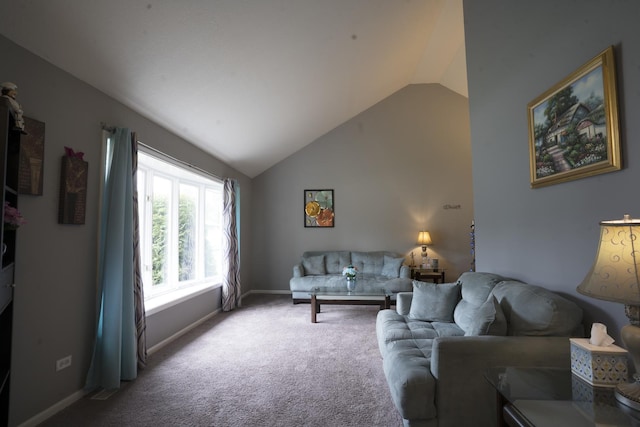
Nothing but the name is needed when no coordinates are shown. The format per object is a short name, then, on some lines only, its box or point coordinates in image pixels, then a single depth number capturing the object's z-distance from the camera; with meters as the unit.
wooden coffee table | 4.30
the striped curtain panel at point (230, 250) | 4.97
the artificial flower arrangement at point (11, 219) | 1.43
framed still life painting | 6.32
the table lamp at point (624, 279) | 1.11
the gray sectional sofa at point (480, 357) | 1.76
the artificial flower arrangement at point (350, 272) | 4.90
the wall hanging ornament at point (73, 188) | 2.24
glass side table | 1.10
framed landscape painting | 1.67
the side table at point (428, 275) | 5.68
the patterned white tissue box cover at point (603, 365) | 1.27
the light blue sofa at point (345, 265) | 5.12
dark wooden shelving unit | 1.45
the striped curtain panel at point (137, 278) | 2.79
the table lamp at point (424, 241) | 5.91
